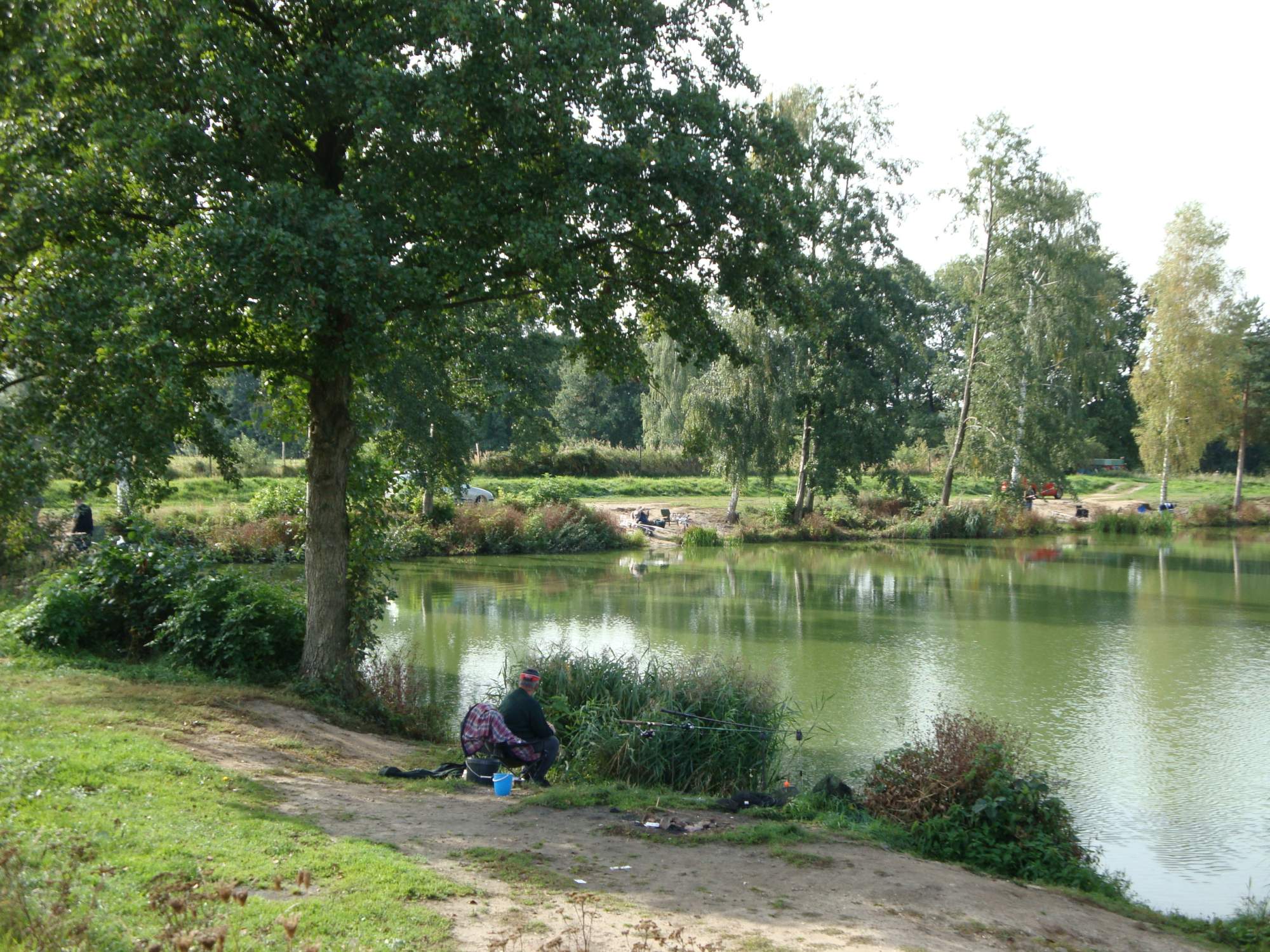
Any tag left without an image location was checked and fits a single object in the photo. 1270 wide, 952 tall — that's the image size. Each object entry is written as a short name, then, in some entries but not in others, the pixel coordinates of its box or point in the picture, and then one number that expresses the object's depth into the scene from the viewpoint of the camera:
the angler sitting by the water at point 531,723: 9.65
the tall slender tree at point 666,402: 44.81
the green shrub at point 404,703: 12.20
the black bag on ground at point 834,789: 9.49
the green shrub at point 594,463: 50.91
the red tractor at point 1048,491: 42.75
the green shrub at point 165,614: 12.24
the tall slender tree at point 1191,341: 47.09
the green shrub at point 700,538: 37.31
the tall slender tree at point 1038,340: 40.03
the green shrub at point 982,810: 8.12
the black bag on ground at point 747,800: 8.93
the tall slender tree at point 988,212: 41.25
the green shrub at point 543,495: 36.34
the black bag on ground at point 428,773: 9.22
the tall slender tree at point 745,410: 35.38
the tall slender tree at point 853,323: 35.84
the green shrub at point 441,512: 33.03
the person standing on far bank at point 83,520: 20.23
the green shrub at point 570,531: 34.31
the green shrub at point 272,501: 25.43
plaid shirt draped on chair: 9.59
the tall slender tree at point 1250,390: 49.09
